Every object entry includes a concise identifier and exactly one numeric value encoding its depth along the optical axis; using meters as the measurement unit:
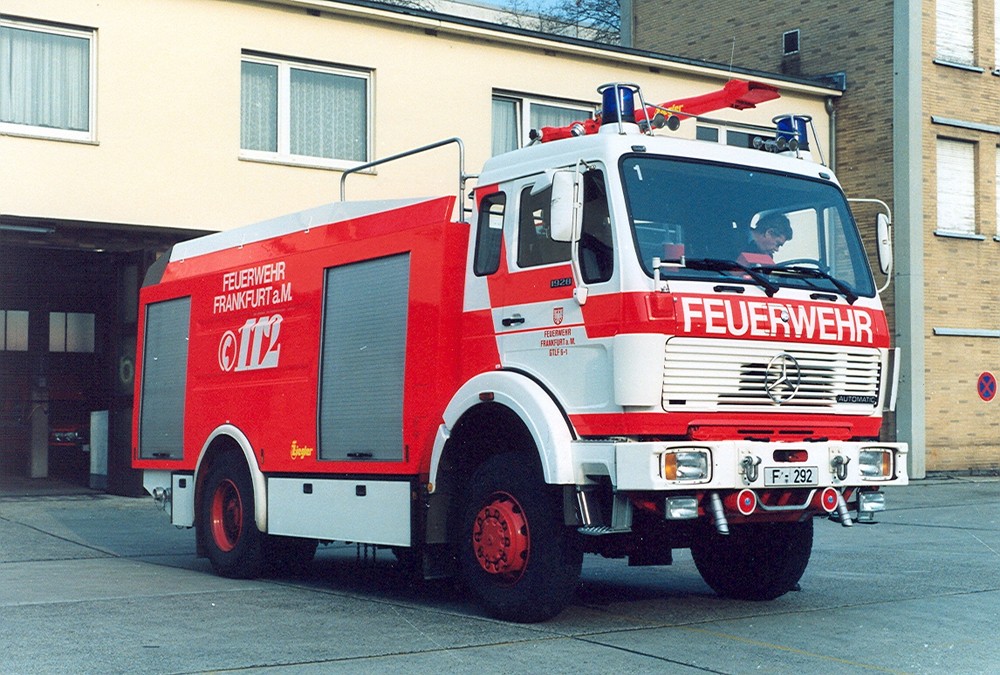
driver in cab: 8.38
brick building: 23.91
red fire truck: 7.83
